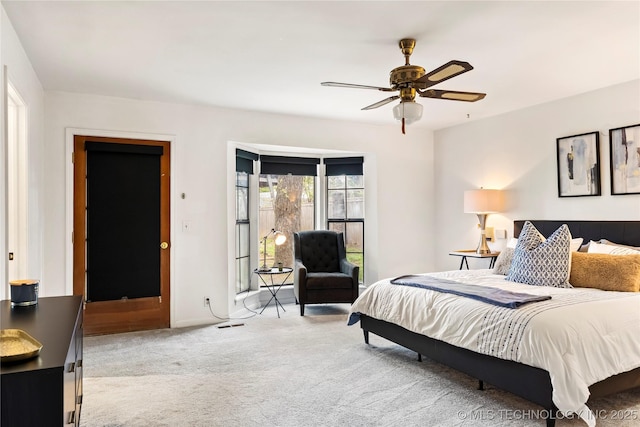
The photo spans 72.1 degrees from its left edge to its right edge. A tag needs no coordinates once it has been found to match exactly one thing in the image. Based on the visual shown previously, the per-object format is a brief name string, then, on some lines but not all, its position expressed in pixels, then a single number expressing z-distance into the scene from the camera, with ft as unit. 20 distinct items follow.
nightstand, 16.97
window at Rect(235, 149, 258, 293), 18.61
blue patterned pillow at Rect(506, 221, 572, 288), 11.49
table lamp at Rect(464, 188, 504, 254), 17.06
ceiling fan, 9.80
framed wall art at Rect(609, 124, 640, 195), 13.41
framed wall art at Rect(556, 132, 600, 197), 14.52
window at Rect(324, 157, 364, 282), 21.11
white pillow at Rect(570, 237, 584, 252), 13.60
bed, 7.78
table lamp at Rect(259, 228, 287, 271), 17.58
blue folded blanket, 9.24
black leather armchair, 17.24
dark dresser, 4.25
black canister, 7.57
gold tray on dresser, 4.49
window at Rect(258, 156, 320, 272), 20.45
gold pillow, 10.55
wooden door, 14.71
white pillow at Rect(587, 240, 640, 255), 12.05
